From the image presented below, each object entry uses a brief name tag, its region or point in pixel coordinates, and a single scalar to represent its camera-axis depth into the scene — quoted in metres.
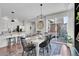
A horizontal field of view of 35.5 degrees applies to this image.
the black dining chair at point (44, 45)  1.16
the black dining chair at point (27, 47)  1.17
